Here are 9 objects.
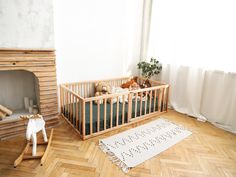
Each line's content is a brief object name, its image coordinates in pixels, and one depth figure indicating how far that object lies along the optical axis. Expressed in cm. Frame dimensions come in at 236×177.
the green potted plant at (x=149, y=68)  371
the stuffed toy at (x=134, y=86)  346
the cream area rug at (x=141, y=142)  206
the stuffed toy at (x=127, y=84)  360
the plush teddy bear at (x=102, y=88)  326
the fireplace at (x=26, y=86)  228
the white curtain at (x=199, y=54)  284
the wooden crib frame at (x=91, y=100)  248
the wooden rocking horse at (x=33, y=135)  192
